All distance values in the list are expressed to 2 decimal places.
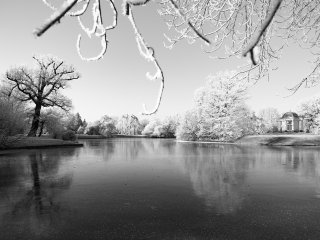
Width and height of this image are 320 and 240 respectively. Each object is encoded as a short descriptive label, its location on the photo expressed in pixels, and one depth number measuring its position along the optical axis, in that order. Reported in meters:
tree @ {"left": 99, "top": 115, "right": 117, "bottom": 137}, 90.62
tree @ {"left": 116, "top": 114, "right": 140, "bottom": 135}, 138.75
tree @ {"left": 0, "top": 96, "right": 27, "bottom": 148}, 22.47
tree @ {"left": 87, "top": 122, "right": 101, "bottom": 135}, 93.18
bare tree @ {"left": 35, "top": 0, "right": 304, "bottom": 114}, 0.94
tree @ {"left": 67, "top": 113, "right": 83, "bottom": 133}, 105.12
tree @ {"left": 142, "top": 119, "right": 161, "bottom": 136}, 116.30
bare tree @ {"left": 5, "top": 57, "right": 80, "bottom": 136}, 32.12
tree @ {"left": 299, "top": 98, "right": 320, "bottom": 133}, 62.58
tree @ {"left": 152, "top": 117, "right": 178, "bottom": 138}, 93.94
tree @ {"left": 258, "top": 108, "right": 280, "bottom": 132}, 112.07
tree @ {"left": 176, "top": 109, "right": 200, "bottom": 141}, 51.50
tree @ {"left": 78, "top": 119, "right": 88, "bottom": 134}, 103.50
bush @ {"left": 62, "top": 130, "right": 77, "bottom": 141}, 34.47
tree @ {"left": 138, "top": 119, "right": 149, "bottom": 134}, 143.68
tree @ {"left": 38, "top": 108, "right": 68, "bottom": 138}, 34.59
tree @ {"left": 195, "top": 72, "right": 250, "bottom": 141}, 45.44
